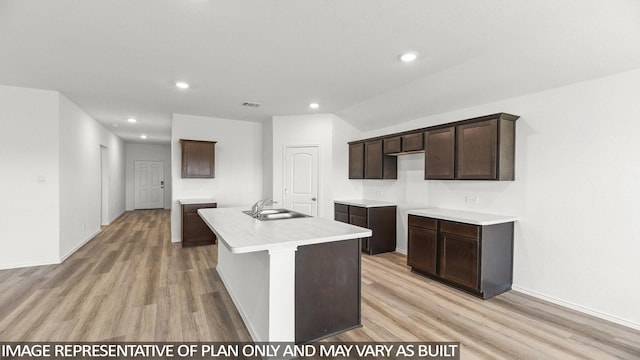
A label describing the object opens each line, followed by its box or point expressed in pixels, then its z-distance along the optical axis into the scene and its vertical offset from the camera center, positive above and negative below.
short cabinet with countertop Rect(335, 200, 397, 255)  4.55 -0.74
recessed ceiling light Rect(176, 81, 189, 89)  3.60 +1.18
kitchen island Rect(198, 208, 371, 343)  1.91 -0.76
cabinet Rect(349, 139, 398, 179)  4.72 +0.26
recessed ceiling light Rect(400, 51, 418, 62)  2.68 +1.18
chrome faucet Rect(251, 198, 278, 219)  2.95 -0.33
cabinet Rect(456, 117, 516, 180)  3.06 +0.32
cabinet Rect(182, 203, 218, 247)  4.99 -0.94
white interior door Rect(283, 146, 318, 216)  5.40 -0.05
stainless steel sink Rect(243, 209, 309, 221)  2.91 -0.42
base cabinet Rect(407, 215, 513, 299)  2.98 -0.87
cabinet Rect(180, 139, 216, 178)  5.26 +0.33
